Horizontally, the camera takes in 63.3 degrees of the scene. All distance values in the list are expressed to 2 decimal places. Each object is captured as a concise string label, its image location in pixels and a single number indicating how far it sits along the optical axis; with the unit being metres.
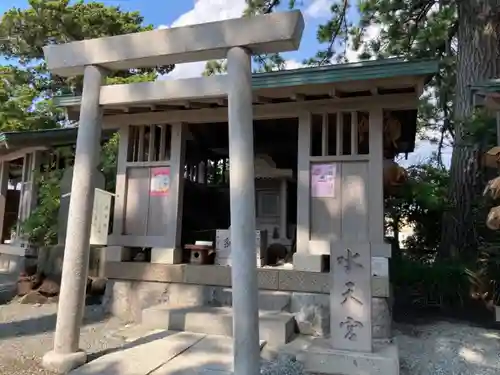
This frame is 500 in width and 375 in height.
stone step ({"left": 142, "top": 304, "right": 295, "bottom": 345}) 5.19
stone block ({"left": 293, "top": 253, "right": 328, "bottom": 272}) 5.78
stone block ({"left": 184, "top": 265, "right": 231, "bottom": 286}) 6.19
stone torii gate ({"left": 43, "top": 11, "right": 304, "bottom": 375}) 3.88
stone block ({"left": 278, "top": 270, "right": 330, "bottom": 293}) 5.66
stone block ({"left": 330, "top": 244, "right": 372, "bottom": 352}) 4.45
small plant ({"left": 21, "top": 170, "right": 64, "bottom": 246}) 9.12
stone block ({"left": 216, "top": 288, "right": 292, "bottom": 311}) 5.84
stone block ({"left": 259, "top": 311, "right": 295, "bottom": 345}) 5.17
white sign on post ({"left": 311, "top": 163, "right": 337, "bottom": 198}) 5.91
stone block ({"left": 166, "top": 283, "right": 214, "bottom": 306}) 6.27
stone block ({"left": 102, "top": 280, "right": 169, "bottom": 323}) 6.47
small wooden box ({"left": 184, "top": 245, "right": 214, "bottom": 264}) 6.53
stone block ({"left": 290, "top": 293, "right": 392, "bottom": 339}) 5.39
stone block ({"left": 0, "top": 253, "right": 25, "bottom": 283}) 9.83
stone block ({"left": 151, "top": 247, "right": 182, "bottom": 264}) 6.49
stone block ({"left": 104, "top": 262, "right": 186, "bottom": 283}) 6.40
